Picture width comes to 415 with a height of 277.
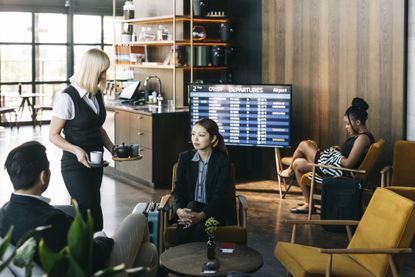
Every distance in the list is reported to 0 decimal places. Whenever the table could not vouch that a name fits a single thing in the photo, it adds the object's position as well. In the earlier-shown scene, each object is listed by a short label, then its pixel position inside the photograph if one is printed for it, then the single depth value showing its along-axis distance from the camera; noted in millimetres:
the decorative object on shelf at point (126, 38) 10289
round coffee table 4309
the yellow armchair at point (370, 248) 4324
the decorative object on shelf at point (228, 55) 9547
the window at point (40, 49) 16609
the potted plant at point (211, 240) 4465
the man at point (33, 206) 3213
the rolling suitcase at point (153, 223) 5324
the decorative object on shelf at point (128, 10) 10258
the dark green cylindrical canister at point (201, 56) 9352
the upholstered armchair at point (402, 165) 6980
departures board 8367
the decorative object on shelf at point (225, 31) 9477
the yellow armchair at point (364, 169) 6891
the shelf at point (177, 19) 9242
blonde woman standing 4707
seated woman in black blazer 5207
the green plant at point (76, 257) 1821
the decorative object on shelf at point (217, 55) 9414
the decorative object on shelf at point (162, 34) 9648
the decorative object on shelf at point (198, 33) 9352
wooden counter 8797
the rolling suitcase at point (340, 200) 6785
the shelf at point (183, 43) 9305
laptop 10047
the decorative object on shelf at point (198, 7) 9183
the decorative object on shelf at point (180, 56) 9367
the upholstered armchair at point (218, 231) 5250
